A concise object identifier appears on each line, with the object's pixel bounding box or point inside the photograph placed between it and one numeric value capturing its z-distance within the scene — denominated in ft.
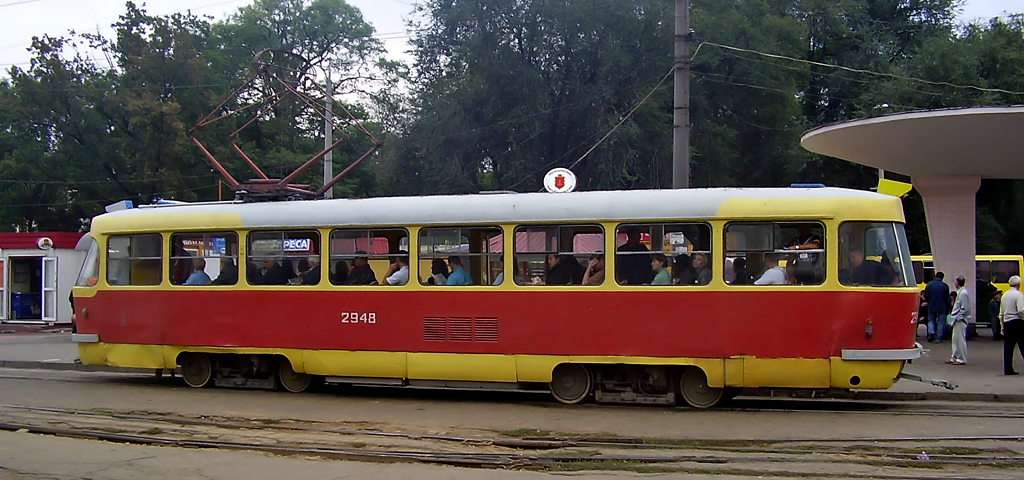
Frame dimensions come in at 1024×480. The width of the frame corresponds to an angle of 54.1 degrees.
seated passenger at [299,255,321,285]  44.55
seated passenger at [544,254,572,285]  40.65
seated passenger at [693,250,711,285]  39.06
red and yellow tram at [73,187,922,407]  38.09
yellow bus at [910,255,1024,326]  87.30
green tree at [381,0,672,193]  119.44
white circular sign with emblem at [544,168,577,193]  55.55
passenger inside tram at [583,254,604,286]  40.22
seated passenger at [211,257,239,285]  46.14
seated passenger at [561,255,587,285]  40.50
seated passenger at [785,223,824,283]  38.14
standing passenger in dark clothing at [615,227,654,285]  39.83
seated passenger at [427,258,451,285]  42.55
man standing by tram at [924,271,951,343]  65.87
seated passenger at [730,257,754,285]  38.68
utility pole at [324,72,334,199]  87.98
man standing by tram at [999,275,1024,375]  48.34
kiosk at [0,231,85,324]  96.53
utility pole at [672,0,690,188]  54.49
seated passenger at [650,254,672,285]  39.55
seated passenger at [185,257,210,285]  46.78
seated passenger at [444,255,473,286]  42.06
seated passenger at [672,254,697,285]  39.27
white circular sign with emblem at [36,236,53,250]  94.85
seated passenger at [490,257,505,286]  41.50
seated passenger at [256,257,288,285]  45.29
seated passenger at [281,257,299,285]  45.01
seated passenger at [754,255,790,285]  38.34
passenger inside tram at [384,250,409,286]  43.11
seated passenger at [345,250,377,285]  43.73
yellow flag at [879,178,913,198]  43.14
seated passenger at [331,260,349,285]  44.09
